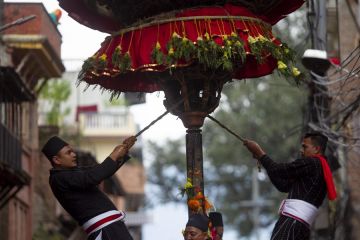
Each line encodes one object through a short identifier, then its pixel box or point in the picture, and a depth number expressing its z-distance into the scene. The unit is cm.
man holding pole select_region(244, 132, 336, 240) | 1223
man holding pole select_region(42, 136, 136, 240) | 1161
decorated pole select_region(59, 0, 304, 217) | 1227
